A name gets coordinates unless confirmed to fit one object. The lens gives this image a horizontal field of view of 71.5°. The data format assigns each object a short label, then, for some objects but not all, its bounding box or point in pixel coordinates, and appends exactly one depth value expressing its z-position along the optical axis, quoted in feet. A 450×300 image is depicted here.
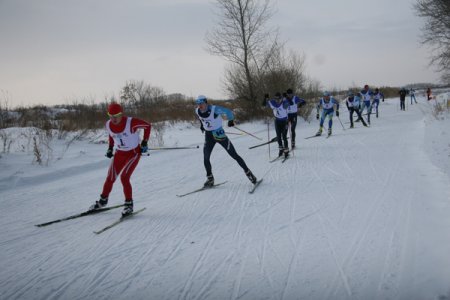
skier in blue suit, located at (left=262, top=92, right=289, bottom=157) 32.65
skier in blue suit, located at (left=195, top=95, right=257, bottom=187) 22.04
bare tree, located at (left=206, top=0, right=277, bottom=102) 72.28
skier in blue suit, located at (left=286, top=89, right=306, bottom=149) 36.74
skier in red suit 17.67
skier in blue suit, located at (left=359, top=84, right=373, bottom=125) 61.36
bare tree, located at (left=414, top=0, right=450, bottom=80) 72.13
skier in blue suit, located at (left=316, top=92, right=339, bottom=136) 44.55
